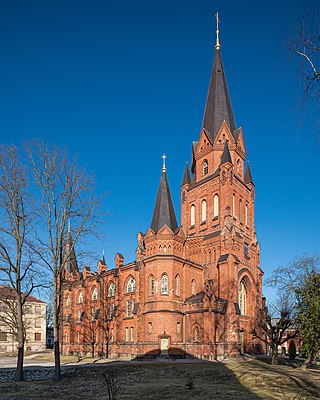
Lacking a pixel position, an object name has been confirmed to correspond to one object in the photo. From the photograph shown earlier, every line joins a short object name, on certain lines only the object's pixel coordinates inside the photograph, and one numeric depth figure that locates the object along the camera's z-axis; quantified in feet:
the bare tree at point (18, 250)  81.66
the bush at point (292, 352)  163.43
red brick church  140.77
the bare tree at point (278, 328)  124.57
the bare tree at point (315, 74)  30.37
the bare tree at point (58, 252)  82.48
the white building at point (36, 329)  249.55
